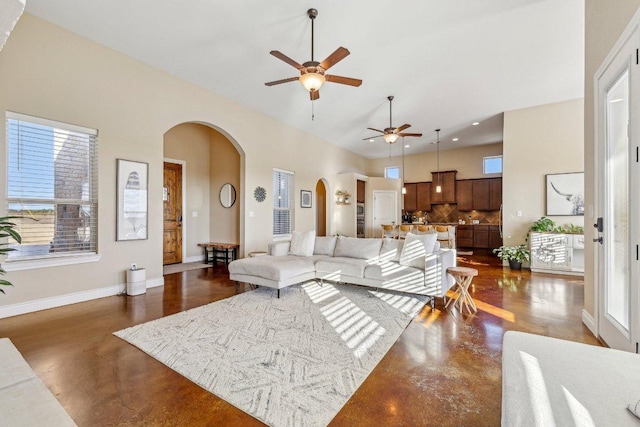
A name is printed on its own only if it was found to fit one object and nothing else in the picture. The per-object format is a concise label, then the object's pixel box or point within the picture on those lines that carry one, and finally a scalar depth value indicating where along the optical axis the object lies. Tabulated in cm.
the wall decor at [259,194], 622
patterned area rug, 182
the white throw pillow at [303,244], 485
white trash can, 410
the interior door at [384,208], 965
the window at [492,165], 952
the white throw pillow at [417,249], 393
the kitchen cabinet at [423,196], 1049
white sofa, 370
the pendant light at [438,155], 891
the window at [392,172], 1131
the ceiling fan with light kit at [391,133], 556
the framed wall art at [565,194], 575
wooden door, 658
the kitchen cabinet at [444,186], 998
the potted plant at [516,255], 601
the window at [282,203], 704
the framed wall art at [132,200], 416
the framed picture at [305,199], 766
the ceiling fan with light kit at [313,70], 317
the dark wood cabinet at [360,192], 931
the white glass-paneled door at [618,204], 202
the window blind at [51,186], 335
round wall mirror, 701
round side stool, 346
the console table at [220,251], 665
